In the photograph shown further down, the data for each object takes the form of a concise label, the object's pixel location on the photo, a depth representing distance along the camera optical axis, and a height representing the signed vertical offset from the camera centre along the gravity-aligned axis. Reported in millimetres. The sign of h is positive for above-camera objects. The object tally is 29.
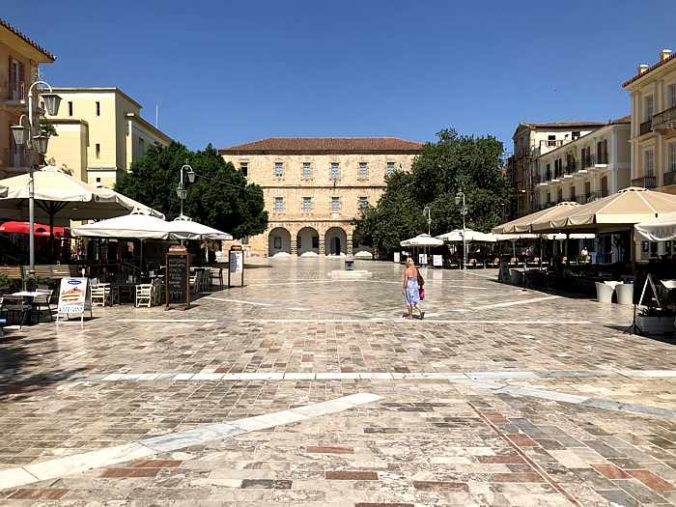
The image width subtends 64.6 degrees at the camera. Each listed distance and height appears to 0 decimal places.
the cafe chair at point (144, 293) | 13523 -996
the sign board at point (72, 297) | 10671 -864
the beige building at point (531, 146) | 52344 +10674
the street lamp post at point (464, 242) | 32303 +614
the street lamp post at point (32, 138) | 11883 +2675
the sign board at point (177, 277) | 13195 -585
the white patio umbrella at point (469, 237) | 31469 +939
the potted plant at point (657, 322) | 9477 -1242
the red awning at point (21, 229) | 22109 +1076
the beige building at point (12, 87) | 23734 +7685
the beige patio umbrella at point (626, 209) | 13312 +1130
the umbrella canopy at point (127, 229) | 12773 +598
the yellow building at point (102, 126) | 40781 +9859
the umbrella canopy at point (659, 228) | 9250 +429
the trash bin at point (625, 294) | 14416 -1125
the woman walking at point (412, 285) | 11445 -686
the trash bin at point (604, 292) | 14863 -1120
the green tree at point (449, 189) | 42000 +5351
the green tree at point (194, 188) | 32906 +4161
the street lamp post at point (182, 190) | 18925 +2266
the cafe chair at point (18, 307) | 10008 -1001
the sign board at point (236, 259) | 22141 -233
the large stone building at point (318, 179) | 63562 +8865
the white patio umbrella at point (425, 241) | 32812 +728
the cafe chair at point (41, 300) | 10534 -926
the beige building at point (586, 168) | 36438 +6614
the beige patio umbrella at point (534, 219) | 17766 +1181
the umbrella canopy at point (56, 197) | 12375 +1403
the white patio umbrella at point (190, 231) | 14038 +616
